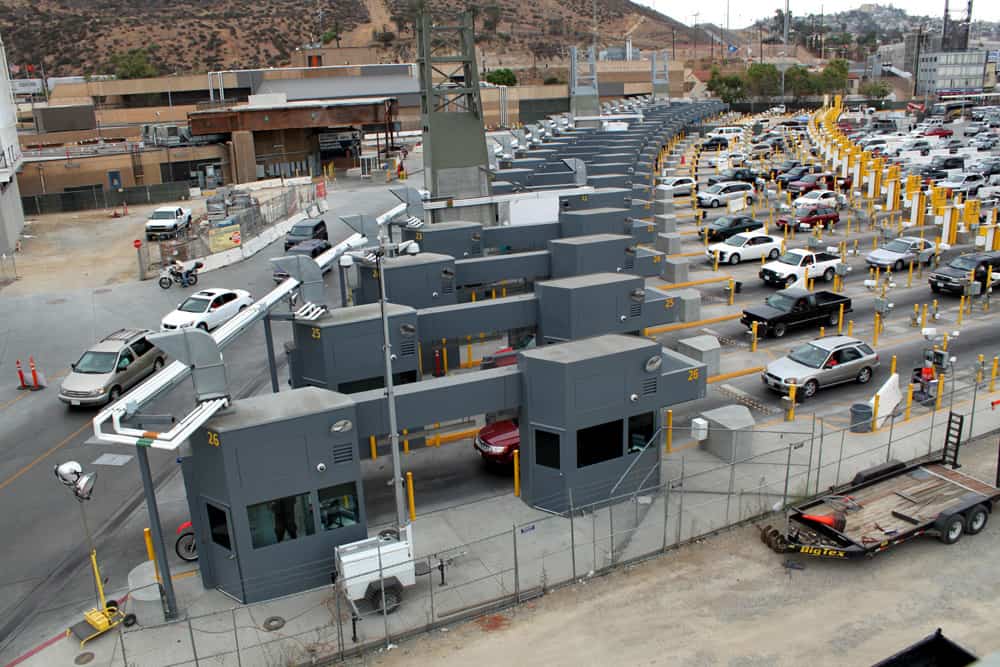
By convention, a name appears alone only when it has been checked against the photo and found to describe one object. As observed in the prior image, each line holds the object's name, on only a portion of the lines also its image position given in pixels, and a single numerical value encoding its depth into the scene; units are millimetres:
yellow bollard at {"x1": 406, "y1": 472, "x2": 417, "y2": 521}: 16272
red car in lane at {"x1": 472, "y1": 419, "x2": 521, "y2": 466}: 18125
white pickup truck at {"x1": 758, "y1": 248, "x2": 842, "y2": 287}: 33688
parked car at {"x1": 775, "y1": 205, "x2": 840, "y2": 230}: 45688
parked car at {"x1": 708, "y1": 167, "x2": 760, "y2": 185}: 60597
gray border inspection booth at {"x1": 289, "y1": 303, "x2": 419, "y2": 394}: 18359
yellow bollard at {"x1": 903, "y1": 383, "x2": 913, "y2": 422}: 20766
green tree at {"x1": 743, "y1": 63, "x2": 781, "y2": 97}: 151500
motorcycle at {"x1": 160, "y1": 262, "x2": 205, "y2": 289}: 36188
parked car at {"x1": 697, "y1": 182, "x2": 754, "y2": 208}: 52812
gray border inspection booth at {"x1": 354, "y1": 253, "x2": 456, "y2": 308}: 23422
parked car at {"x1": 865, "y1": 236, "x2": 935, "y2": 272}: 35906
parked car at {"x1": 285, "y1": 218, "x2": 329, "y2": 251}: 41844
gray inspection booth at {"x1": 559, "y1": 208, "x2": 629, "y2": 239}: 30922
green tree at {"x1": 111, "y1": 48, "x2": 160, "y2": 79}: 109938
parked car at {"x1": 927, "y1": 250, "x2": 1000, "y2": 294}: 31709
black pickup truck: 27406
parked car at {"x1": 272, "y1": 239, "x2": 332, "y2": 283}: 37625
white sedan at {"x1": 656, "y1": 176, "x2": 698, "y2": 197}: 56250
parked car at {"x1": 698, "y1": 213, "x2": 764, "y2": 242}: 42625
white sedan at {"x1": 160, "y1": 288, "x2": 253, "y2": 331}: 28922
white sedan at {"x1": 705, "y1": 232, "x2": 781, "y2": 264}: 38219
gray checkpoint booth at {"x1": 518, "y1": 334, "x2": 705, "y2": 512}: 15828
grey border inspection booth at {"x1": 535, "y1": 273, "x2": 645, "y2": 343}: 20750
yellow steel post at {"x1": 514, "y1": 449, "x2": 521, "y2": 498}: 17203
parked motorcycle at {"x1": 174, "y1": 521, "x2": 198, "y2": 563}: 15398
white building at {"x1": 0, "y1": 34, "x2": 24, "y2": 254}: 43703
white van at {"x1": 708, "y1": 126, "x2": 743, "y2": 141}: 94919
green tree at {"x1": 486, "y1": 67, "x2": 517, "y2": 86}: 112438
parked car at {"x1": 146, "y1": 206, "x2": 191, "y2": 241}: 46062
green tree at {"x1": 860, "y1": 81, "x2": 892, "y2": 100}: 160125
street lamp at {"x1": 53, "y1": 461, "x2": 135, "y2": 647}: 12438
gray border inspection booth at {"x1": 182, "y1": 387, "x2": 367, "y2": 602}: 13484
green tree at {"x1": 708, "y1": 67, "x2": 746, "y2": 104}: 150375
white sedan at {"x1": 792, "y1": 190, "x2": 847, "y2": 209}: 48625
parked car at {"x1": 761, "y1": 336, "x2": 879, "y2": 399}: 22344
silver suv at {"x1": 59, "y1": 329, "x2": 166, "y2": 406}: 23250
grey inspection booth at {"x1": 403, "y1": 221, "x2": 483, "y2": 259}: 28500
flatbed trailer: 14492
